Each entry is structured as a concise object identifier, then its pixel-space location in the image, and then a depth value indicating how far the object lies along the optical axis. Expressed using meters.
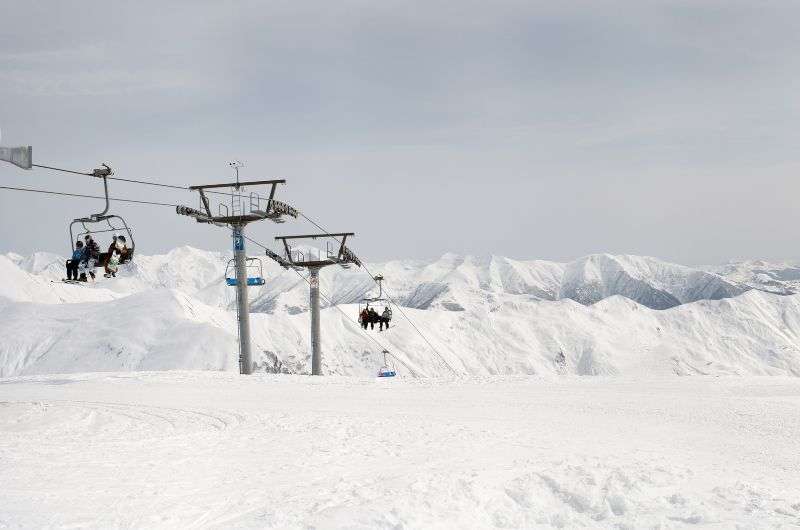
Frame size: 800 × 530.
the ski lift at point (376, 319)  40.44
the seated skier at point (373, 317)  40.62
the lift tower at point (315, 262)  41.69
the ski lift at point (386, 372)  49.96
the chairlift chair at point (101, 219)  20.56
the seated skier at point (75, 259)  22.16
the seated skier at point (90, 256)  22.34
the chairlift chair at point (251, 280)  35.03
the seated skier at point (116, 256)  22.45
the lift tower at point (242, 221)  33.81
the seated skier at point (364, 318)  40.73
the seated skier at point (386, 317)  40.72
